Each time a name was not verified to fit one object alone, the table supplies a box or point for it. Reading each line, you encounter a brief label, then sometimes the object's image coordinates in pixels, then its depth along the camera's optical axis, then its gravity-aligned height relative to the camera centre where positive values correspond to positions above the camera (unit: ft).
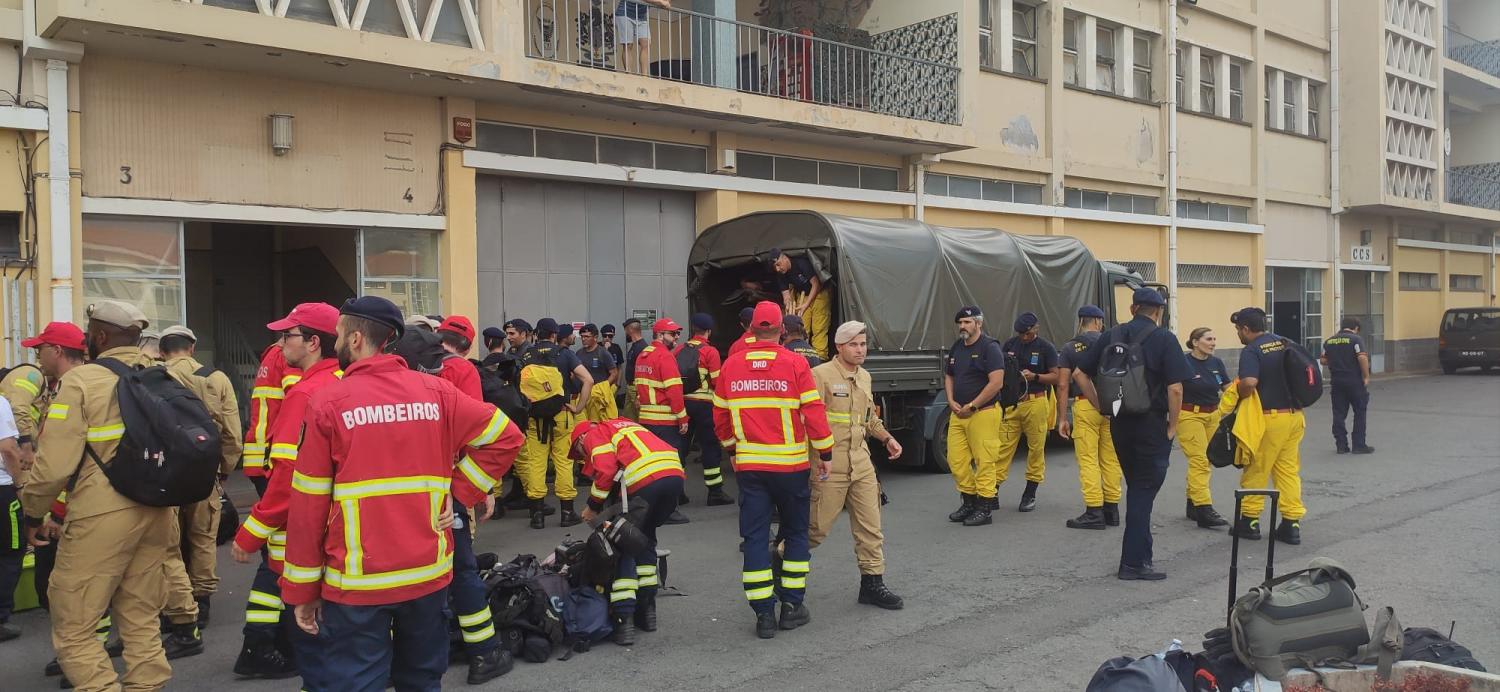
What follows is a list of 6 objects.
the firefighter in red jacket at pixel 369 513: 11.55 -2.05
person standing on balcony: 45.06 +12.72
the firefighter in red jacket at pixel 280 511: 12.95 -2.24
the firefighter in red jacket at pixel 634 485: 19.20 -2.91
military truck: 36.88 +1.51
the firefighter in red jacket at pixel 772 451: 19.48 -2.37
